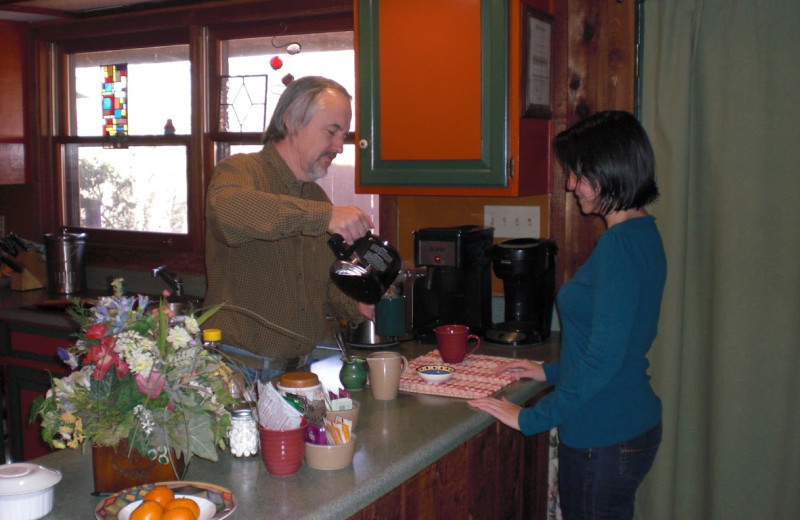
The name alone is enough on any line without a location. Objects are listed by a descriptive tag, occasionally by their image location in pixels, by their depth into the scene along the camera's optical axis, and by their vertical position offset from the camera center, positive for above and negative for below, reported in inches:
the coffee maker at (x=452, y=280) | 108.9 -9.8
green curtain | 95.1 -5.3
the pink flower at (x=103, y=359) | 53.7 -9.9
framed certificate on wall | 104.6 +19.1
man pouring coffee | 90.3 -5.6
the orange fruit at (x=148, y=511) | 48.2 -17.9
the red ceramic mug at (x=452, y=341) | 95.7 -15.6
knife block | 159.9 -12.6
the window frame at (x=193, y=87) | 137.7 +23.7
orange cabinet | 102.7 +13.9
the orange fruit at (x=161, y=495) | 50.5 -17.8
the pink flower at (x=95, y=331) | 54.4 -8.1
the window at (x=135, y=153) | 154.9 +11.1
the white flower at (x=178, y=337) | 54.3 -8.5
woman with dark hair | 70.8 -11.9
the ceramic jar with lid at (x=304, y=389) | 66.5 -15.5
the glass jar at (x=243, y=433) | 63.1 -17.3
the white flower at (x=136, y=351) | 53.1 -9.3
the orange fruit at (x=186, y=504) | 49.6 -18.0
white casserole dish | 50.9 -17.7
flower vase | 55.8 -17.8
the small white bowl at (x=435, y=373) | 87.7 -17.9
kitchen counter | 55.2 -19.8
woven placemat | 85.1 -18.7
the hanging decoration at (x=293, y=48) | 134.2 +26.3
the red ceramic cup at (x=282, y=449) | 59.3 -17.6
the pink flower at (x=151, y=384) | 53.7 -11.5
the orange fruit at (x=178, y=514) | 48.4 -18.1
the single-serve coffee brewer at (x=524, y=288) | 107.0 -10.6
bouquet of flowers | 53.9 -12.1
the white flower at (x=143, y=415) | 54.2 -13.7
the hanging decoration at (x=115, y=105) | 161.0 +20.6
